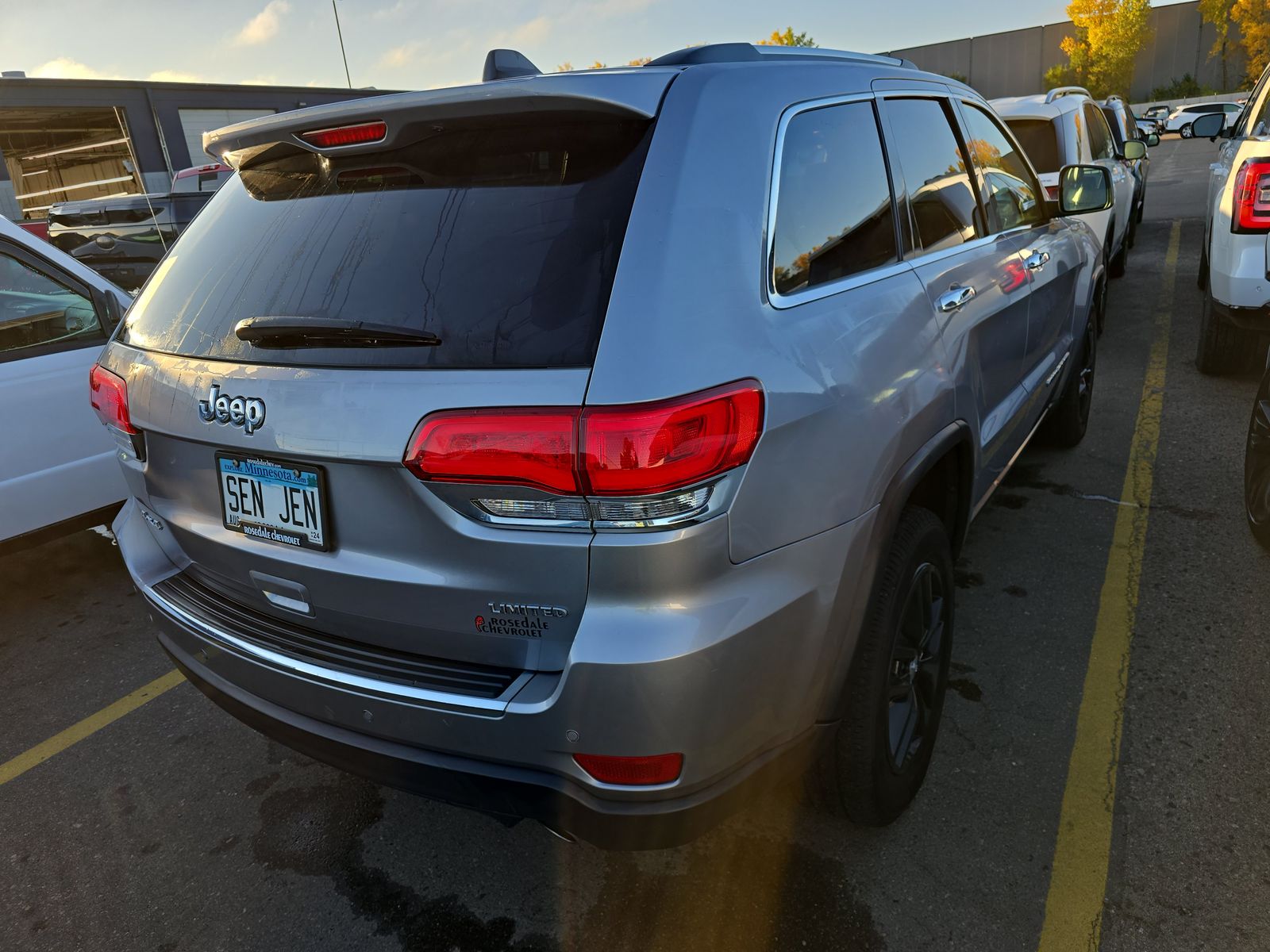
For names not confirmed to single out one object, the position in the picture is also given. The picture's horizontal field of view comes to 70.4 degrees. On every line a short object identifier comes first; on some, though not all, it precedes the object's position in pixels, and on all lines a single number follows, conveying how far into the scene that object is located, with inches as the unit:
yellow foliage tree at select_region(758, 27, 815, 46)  2997.0
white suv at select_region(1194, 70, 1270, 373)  187.3
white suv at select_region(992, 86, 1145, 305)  265.0
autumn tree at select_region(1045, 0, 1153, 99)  2225.6
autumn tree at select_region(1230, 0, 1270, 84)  1959.9
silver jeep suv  62.1
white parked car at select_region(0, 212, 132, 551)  143.9
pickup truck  421.4
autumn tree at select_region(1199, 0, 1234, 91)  2097.7
